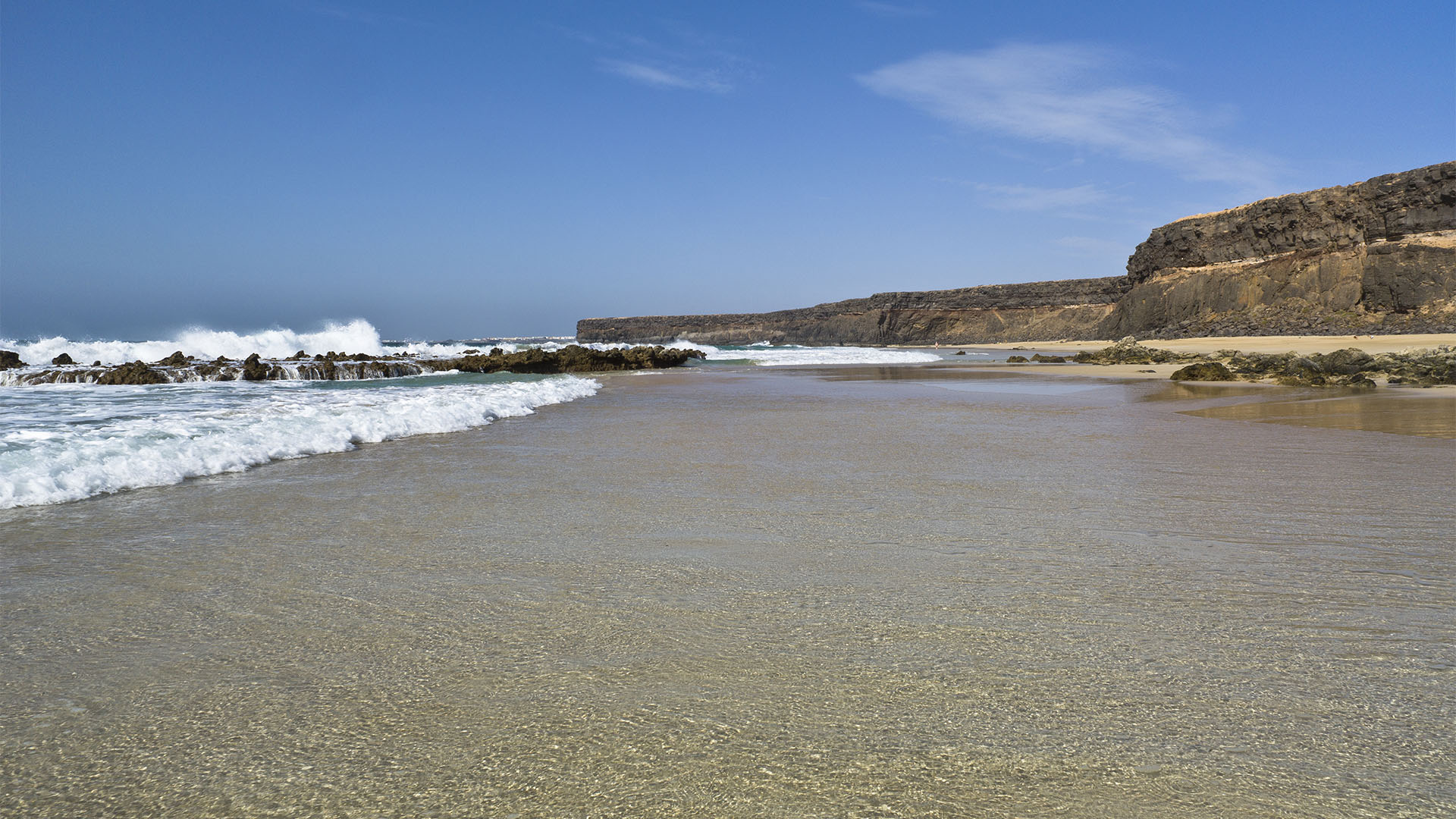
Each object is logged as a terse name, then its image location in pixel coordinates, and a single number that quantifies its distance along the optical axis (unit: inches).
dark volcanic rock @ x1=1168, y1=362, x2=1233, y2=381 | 652.7
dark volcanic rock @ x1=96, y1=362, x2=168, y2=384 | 701.9
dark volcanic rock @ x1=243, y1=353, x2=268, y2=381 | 785.6
